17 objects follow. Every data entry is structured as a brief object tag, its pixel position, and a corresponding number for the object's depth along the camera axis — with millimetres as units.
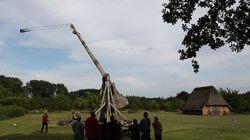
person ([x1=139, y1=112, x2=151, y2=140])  10544
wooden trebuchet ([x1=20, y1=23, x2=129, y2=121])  17270
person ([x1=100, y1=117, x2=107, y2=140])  10358
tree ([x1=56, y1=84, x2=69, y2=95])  82164
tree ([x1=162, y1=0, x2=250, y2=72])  8031
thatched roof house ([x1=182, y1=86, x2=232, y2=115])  37613
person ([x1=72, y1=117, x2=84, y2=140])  10119
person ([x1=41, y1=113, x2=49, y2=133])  16577
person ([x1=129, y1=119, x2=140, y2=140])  10484
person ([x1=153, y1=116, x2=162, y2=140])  10559
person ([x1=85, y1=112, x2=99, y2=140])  9127
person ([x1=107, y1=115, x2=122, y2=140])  10007
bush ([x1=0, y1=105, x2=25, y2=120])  28147
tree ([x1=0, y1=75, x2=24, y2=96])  74611
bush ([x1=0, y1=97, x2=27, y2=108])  39701
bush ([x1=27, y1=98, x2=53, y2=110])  44733
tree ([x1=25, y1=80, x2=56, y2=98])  79700
